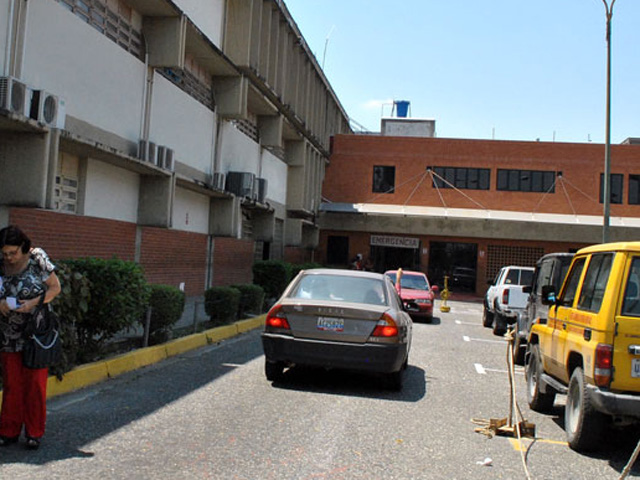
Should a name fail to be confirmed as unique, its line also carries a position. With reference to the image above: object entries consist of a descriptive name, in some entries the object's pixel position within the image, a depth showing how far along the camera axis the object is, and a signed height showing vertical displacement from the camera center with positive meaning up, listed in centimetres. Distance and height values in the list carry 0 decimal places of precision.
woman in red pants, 512 -91
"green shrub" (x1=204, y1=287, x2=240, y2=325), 1347 -104
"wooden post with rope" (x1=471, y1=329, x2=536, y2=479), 644 -160
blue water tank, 5229 +1264
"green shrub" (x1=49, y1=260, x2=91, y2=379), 707 -68
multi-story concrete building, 999 +272
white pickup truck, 1514 -71
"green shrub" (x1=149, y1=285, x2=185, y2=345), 1020 -93
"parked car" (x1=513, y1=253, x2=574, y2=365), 1034 -22
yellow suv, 544 -64
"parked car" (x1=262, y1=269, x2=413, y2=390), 793 -94
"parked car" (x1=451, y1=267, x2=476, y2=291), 3734 -64
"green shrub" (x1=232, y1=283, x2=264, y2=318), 1567 -108
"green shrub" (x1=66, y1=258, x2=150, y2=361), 823 -69
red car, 1945 -86
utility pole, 2052 +454
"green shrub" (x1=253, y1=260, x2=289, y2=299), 1970 -60
